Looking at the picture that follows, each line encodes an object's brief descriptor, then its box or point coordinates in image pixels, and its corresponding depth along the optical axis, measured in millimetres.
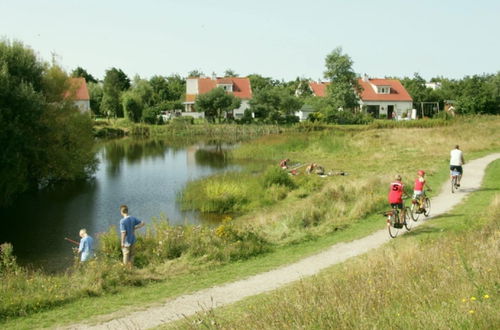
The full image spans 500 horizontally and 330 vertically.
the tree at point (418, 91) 84375
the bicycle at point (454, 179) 19719
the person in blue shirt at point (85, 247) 13180
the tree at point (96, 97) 87750
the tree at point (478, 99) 64438
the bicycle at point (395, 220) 13641
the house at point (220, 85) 84938
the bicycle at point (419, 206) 15484
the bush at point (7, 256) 12109
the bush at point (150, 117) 76062
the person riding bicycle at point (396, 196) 13742
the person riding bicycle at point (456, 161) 19562
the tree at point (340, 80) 69062
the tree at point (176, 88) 108938
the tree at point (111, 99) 83625
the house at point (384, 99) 78962
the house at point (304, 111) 78062
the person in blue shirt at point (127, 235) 12797
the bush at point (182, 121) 71500
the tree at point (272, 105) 69938
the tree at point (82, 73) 112375
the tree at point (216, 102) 72438
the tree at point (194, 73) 155225
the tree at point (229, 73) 144450
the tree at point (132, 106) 75131
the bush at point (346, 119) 63031
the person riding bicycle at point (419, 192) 15476
